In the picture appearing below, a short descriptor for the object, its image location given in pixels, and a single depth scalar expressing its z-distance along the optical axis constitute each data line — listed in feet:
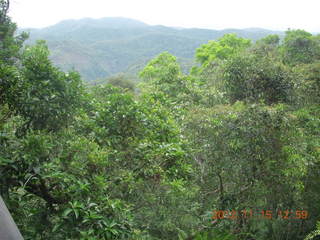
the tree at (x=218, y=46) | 77.87
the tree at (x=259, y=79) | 22.62
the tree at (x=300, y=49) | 46.93
